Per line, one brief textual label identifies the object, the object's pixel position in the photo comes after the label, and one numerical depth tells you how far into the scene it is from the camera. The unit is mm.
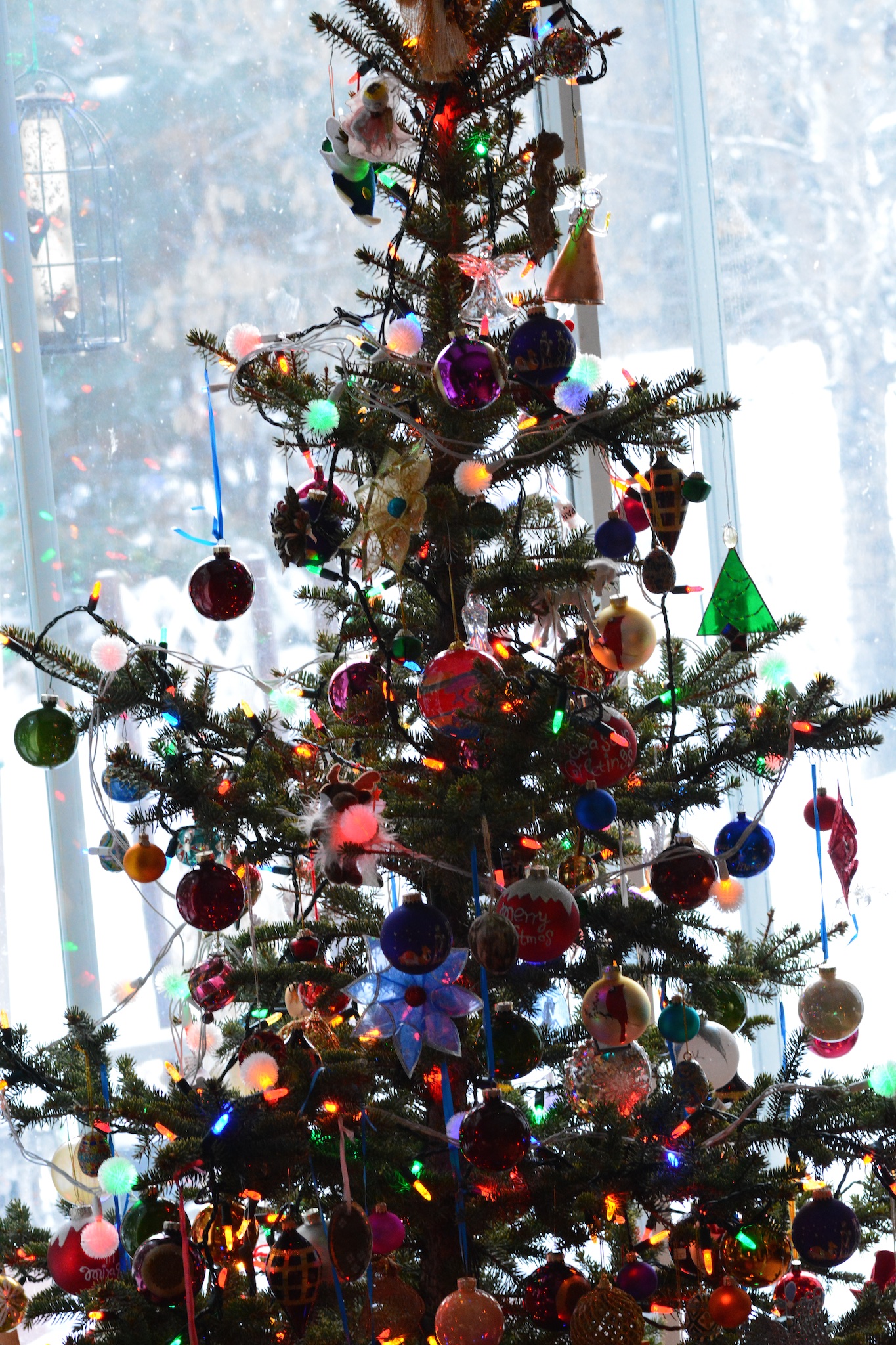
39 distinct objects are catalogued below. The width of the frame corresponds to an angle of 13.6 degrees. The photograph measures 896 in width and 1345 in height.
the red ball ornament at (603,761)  3358
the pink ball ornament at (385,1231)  3369
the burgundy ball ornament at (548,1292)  3368
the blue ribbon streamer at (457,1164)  3386
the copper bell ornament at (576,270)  3538
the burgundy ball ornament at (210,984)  3467
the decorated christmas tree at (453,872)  3322
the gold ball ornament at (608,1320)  3283
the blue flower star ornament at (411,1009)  3386
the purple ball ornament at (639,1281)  3379
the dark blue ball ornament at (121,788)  3390
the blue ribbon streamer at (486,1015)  3310
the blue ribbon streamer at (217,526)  3428
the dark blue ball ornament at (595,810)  3352
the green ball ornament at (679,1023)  3503
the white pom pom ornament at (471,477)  3390
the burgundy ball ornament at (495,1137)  3276
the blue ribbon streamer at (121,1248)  3418
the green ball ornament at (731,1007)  3562
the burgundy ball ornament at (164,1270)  3300
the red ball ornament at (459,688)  3315
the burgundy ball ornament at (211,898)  3402
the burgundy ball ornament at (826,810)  3601
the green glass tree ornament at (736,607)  3530
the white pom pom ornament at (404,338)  3411
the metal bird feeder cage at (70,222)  4406
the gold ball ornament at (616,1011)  3405
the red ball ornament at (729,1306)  3385
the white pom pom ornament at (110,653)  3373
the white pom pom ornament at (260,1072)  3330
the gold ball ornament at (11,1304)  3441
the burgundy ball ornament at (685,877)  3447
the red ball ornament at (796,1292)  3448
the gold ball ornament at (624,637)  3479
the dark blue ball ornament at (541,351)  3353
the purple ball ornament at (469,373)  3313
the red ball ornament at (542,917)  3306
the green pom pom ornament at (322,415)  3377
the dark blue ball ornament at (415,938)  3321
